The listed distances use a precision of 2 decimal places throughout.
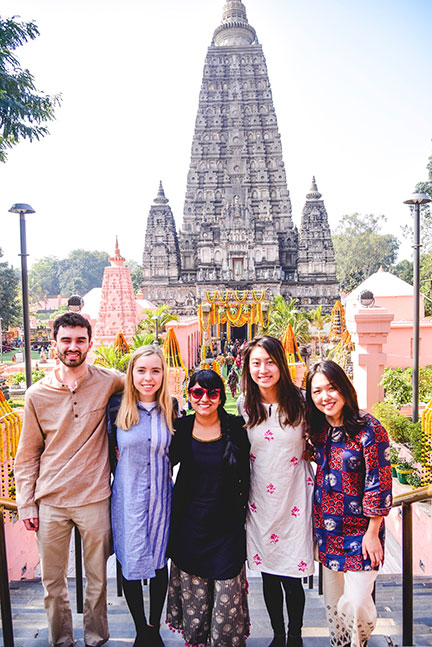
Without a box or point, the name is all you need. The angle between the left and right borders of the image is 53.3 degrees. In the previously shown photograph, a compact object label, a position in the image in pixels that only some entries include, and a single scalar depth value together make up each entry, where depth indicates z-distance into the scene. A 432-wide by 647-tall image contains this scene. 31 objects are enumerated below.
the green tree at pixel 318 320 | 19.94
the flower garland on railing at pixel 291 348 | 9.10
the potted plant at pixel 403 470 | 5.90
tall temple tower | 30.95
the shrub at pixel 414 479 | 5.80
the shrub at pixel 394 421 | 6.32
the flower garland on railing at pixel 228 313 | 20.89
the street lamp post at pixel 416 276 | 6.21
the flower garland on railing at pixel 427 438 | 3.61
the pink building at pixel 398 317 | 10.80
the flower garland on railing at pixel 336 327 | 11.20
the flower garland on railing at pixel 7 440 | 3.68
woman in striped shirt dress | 2.34
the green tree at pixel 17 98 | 9.86
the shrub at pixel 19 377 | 14.41
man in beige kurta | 2.37
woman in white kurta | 2.35
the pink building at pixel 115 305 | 12.62
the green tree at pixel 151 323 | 13.92
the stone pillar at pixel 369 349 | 6.70
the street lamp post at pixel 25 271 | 5.95
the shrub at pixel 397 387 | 7.61
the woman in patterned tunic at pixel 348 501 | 2.10
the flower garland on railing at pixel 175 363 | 10.45
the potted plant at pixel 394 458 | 6.00
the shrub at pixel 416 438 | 5.74
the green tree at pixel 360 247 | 47.31
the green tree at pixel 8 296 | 25.78
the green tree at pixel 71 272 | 68.38
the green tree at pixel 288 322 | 16.55
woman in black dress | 2.24
